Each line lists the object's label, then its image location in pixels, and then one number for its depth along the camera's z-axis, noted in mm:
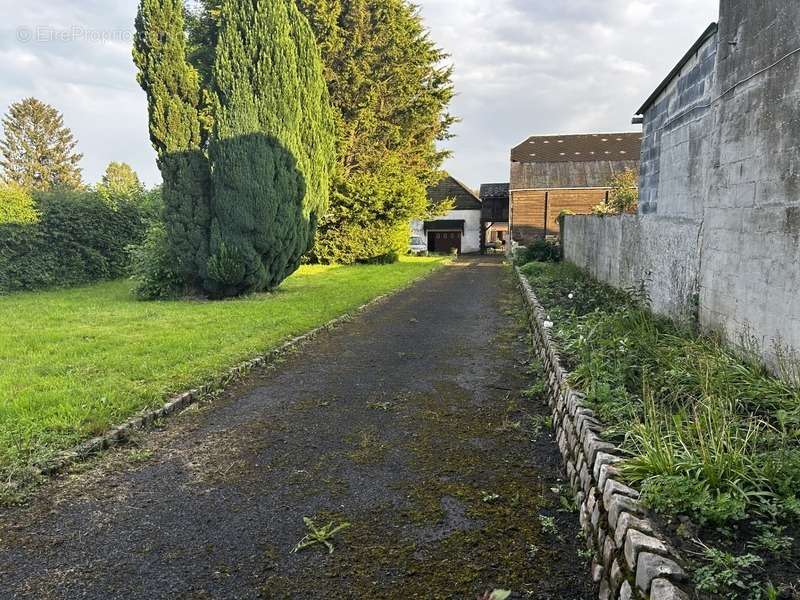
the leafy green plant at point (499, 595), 1389
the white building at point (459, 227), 40531
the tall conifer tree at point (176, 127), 10227
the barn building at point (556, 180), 32106
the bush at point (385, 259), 24578
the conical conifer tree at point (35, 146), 46156
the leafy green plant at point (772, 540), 1961
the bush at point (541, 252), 19922
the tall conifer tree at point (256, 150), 10680
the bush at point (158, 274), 11586
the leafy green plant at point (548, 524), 2820
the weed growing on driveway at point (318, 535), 2707
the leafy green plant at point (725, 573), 1765
